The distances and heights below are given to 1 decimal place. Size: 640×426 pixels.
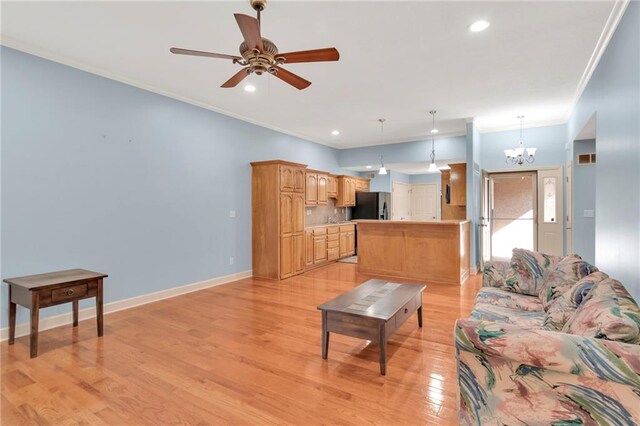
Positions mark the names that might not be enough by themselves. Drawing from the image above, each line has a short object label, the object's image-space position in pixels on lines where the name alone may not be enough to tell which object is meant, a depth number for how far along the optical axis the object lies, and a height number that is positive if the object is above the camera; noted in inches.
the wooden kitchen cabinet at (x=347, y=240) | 318.8 -27.1
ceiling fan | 91.9 +47.9
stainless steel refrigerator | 348.5 +8.6
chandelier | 234.2 +44.4
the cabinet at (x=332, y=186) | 314.2 +27.2
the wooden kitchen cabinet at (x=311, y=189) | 281.0 +21.7
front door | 261.9 +1.4
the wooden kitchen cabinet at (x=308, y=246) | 265.0 -27.0
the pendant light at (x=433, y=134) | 224.6 +69.8
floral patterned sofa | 53.9 -27.9
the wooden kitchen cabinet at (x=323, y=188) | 296.7 +23.9
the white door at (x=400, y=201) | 420.2 +16.8
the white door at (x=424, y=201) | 451.5 +18.1
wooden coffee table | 101.0 -33.1
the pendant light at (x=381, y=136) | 246.4 +71.3
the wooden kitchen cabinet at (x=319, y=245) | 276.2 -27.4
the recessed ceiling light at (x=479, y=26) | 115.3 +68.3
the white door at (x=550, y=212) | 247.2 +1.4
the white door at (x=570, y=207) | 209.9 +4.2
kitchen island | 216.8 -25.9
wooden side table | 114.1 -29.2
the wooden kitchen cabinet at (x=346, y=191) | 332.5 +23.6
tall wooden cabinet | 231.0 -3.8
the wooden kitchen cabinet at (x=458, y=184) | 255.6 +23.9
